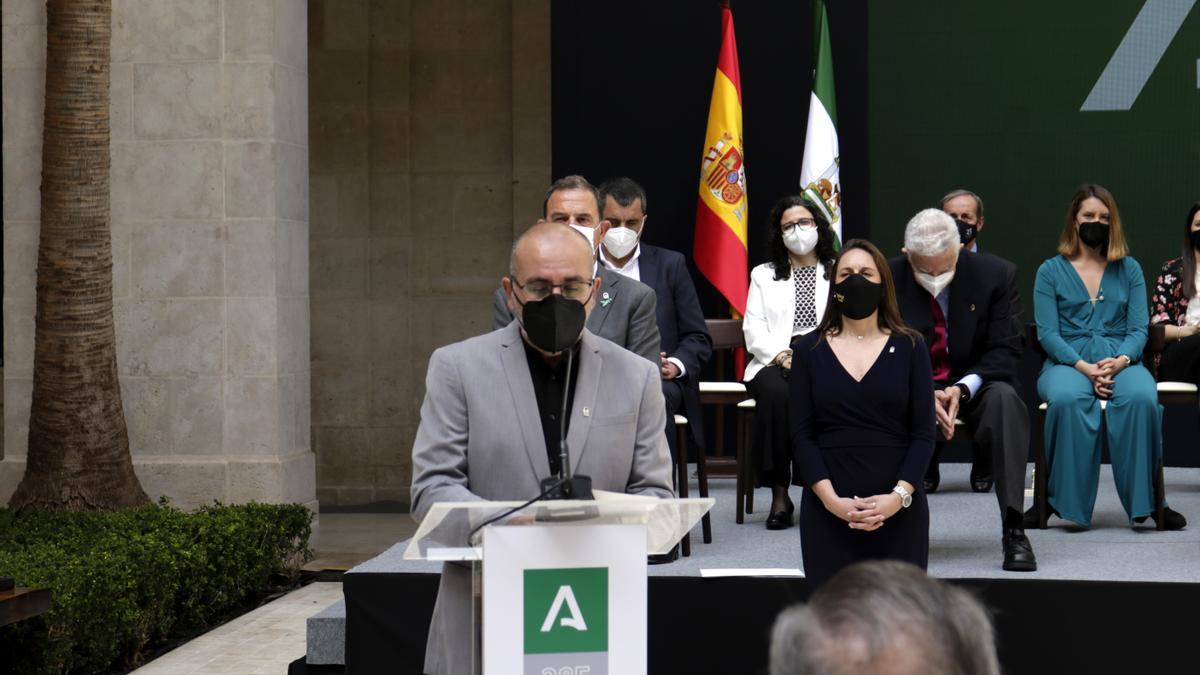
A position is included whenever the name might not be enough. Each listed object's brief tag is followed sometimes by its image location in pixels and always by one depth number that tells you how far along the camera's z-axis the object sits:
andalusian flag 8.27
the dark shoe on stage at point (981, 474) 7.50
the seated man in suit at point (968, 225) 7.18
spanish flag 8.30
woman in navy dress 4.75
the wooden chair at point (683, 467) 6.14
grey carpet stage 5.04
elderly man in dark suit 5.96
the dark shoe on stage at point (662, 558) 5.65
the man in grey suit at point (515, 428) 3.06
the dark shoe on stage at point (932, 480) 7.44
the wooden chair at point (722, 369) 7.05
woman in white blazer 6.60
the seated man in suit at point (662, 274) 6.38
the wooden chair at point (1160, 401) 6.33
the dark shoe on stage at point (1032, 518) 6.42
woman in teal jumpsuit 6.29
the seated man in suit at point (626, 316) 5.50
